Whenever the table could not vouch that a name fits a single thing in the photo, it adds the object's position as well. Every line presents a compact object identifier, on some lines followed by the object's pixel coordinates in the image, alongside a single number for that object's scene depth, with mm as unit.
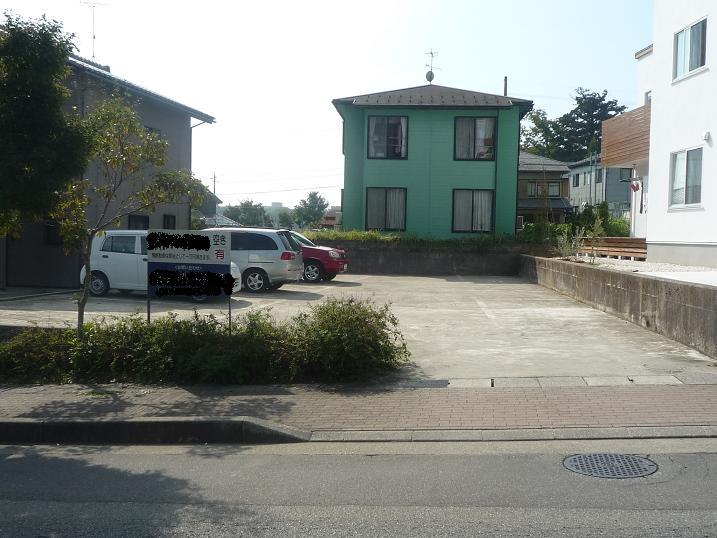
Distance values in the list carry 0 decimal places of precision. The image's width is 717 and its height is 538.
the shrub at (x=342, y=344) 8375
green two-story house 30188
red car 21797
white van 16328
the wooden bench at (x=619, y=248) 21953
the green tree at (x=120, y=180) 8753
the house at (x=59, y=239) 16891
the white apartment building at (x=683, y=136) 16656
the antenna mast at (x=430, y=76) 36362
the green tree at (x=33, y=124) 7598
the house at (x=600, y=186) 49906
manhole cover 5320
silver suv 18031
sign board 9367
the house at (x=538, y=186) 46906
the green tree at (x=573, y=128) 68625
